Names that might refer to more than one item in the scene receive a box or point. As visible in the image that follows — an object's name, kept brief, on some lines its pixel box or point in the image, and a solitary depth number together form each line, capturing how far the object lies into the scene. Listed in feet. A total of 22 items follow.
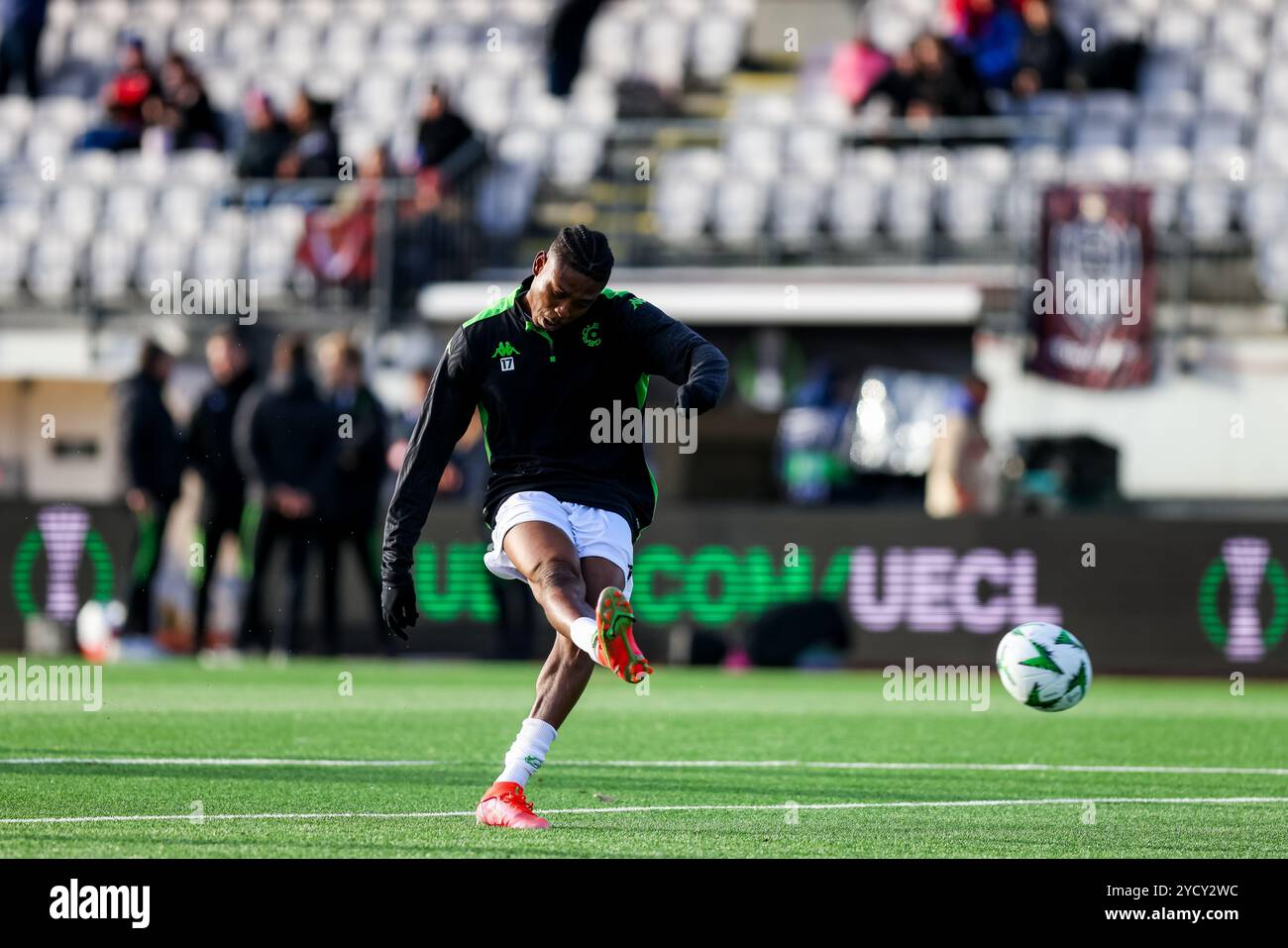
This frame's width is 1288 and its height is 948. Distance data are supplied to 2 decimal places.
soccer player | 26.16
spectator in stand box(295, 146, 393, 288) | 71.87
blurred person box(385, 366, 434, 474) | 63.57
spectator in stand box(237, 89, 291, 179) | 75.92
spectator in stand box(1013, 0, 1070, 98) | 75.51
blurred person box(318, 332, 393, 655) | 58.49
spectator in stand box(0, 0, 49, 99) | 89.81
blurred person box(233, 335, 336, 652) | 58.65
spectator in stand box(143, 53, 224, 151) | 82.48
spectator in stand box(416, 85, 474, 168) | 73.31
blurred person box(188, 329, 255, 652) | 61.11
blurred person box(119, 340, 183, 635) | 60.70
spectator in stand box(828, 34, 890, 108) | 75.61
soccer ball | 31.91
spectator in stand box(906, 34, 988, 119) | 72.54
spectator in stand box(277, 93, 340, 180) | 74.74
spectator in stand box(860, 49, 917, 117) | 73.77
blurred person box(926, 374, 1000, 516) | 60.54
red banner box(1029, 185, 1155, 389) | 66.69
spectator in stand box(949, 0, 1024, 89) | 75.56
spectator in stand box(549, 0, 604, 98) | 82.43
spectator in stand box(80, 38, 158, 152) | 83.41
